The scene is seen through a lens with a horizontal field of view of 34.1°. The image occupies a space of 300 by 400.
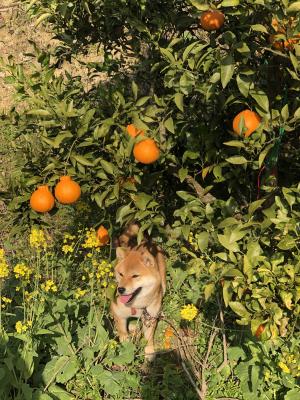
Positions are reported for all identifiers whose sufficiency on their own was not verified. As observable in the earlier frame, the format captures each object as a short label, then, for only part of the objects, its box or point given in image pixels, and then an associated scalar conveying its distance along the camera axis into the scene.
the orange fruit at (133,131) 2.87
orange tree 2.50
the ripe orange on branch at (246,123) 2.50
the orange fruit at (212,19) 2.34
